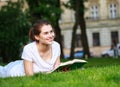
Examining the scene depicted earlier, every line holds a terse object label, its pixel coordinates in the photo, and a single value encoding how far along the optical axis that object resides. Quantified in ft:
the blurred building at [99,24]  257.34
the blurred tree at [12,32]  102.27
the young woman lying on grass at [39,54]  29.71
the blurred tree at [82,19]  132.05
